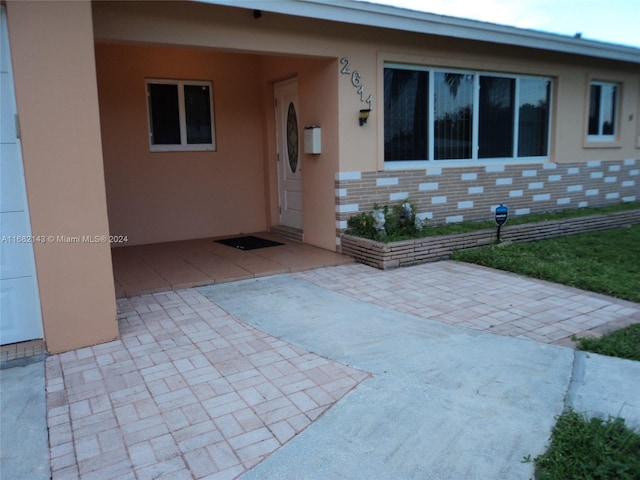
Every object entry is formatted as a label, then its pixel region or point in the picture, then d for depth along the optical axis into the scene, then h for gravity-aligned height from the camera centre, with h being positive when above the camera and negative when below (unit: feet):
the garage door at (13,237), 11.83 -1.60
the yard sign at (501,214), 22.58 -2.35
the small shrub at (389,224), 21.50 -2.63
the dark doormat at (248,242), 24.40 -3.80
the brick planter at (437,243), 20.58 -3.62
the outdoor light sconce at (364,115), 21.69 +2.26
